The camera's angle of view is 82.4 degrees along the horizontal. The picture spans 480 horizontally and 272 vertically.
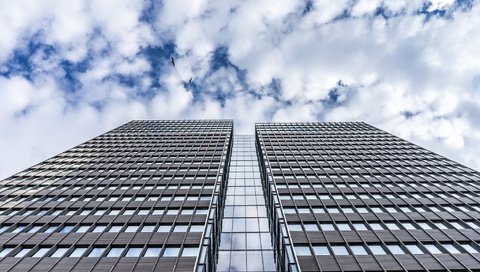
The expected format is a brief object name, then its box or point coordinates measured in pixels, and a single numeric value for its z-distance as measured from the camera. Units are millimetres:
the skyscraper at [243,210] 23344
